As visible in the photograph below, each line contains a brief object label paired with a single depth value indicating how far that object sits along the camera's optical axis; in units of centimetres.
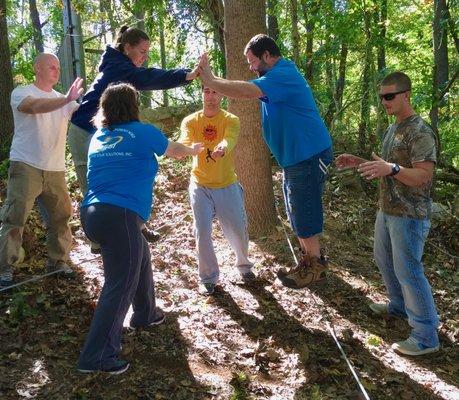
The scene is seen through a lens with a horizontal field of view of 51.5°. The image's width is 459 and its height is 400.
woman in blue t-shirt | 342
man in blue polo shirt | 417
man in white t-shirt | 468
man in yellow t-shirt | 487
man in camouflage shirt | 398
